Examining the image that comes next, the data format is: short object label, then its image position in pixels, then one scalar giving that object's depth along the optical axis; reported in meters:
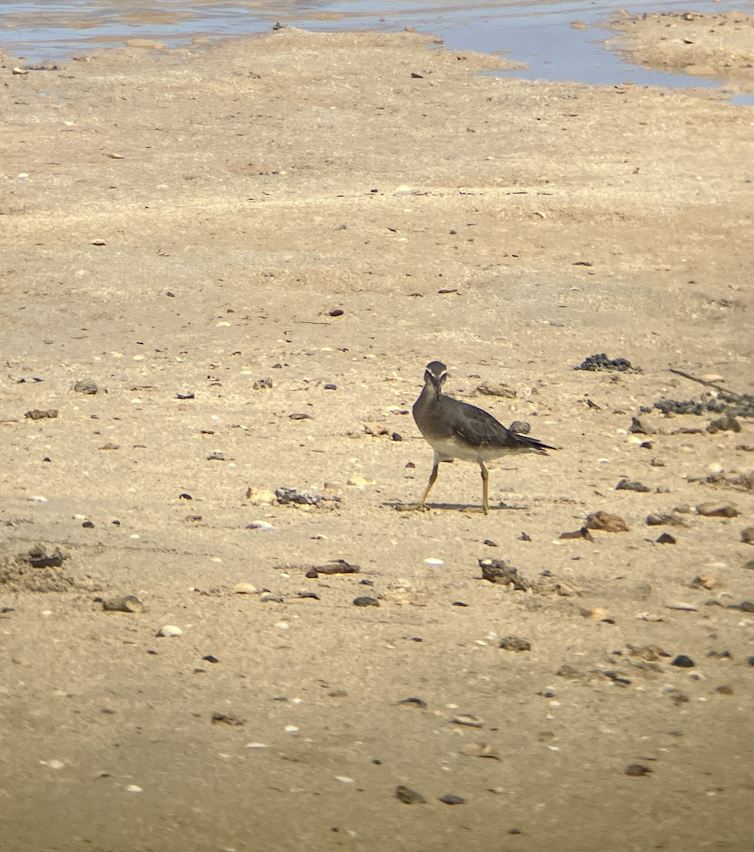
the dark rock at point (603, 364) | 21.56
